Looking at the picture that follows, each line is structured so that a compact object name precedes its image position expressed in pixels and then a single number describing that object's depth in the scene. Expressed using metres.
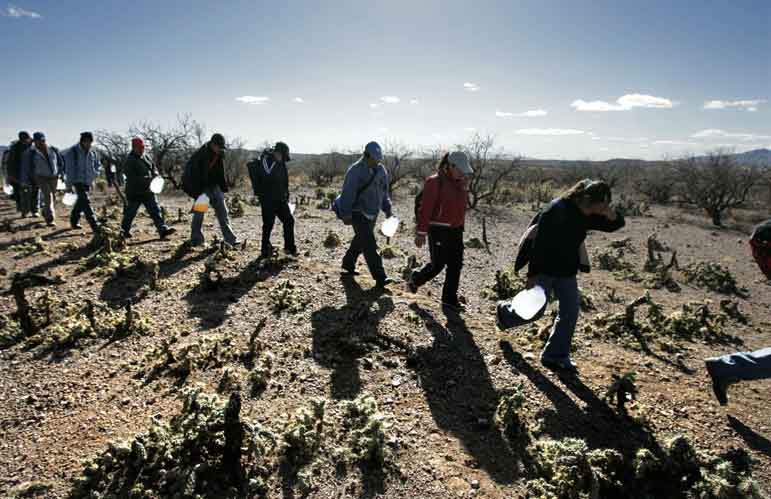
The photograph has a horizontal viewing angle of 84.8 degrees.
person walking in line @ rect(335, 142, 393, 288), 4.86
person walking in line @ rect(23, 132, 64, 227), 7.80
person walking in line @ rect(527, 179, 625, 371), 3.27
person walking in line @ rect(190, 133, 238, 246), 5.98
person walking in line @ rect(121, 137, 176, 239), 6.50
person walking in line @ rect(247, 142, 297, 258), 5.77
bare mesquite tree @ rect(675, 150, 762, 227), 19.97
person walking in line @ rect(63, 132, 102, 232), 6.90
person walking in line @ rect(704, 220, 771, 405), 2.98
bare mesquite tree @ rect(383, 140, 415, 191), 23.39
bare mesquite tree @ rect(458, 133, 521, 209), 18.83
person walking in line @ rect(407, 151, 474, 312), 4.30
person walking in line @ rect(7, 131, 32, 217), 8.04
